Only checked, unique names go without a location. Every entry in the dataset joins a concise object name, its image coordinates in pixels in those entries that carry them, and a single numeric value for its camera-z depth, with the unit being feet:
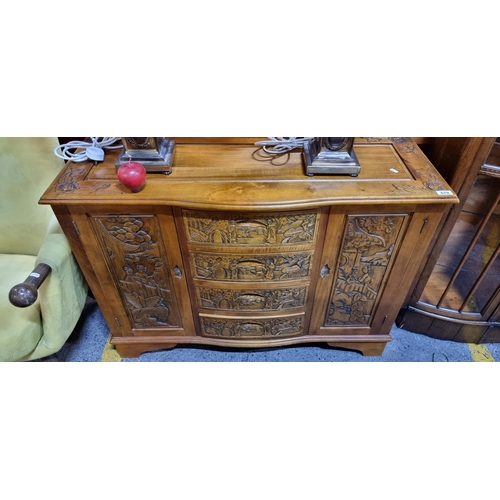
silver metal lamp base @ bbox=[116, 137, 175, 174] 2.65
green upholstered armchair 3.06
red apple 2.45
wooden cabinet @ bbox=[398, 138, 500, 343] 2.93
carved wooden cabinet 2.59
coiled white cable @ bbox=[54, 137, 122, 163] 2.83
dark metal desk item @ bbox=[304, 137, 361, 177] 2.65
